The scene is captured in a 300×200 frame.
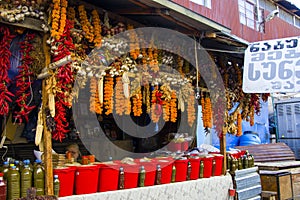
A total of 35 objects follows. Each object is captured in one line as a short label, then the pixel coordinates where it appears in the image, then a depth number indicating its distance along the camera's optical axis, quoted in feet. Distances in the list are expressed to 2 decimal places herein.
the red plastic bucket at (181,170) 18.52
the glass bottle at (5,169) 12.44
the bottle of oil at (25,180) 12.53
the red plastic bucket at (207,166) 20.31
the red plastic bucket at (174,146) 22.71
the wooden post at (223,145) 21.96
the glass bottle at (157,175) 17.15
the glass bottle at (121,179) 15.43
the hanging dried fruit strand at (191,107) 20.07
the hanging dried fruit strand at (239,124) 23.20
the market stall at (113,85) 12.91
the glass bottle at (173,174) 18.04
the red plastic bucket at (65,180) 13.61
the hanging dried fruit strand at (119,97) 15.79
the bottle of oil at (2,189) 11.71
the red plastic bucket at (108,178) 14.98
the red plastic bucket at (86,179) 14.20
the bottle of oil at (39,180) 12.84
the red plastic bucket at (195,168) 19.36
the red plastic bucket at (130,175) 15.78
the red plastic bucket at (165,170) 17.52
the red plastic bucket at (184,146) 23.07
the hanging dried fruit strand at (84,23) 14.38
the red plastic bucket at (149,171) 16.76
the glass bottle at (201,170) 19.93
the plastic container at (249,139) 43.70
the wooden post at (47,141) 13.04
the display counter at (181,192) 14.85
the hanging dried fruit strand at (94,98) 14.69
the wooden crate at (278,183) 24.02
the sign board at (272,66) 21.02
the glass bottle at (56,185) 13.09
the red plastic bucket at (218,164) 21.06
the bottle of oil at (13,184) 12.22
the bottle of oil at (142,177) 16.30
